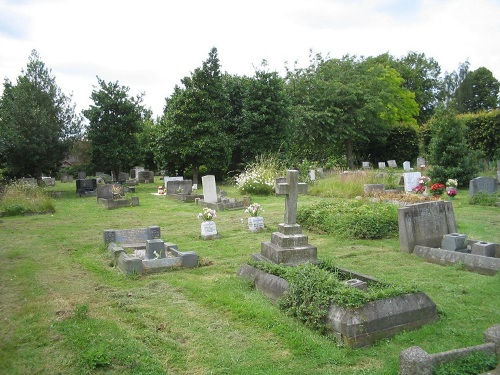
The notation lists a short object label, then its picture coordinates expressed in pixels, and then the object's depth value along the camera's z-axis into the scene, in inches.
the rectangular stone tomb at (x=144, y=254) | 307.9
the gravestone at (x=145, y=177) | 1402.6
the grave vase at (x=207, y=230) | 435.7
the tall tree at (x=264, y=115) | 1165.7
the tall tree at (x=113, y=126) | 1116.5
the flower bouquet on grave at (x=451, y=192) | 611.5
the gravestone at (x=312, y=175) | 943.0
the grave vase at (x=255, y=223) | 470.0
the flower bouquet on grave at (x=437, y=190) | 647.1
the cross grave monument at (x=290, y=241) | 286.8
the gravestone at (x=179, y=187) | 842.2
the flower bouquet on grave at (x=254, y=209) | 475.5
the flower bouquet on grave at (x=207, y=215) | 441.7
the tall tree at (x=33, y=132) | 950.4
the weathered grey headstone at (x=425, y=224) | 347.6
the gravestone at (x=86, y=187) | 962.1
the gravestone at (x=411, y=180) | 693.3
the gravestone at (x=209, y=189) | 698.2
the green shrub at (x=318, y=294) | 196.1
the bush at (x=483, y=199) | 584.4
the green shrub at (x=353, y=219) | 415.2
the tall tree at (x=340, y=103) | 1338.6
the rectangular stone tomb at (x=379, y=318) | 185.5
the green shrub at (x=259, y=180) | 861.8
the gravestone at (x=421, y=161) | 1223.4
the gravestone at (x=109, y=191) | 793.6
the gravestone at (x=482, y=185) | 628.9
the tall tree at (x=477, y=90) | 2516.0
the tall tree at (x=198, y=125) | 1099.9
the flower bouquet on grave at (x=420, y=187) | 629.0
